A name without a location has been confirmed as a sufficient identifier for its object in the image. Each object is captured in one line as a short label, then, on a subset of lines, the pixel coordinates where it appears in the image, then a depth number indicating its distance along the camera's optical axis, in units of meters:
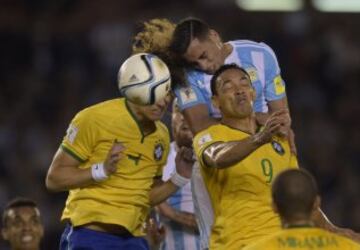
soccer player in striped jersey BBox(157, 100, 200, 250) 19.02
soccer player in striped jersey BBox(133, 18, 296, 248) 16.06
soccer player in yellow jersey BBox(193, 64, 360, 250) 14.75
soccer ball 15.48
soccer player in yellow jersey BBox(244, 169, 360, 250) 11.97
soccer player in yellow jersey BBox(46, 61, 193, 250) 15.55
